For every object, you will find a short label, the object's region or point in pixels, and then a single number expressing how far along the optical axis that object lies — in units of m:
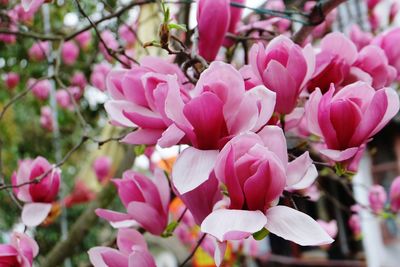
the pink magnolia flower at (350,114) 0.43
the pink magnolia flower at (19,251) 0.50
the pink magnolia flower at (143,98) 0.43
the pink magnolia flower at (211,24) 0.53
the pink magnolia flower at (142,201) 0.54
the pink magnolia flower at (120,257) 0.48
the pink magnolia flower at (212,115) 0.40
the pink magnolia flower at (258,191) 0.35
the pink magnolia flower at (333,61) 0.51
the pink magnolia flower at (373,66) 0.55
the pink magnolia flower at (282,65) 0.46
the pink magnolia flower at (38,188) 0.61
